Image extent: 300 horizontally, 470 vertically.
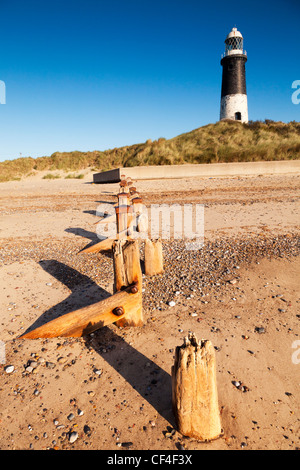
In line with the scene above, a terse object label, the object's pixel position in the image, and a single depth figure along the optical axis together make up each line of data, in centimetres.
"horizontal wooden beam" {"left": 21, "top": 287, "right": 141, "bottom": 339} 294
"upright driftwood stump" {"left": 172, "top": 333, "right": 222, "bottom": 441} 186
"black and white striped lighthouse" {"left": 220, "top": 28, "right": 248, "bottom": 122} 3247
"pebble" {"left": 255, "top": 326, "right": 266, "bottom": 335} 327
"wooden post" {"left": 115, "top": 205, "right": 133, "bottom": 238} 592
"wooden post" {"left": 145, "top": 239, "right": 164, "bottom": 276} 459
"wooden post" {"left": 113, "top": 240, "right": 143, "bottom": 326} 319
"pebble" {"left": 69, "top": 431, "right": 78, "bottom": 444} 207
